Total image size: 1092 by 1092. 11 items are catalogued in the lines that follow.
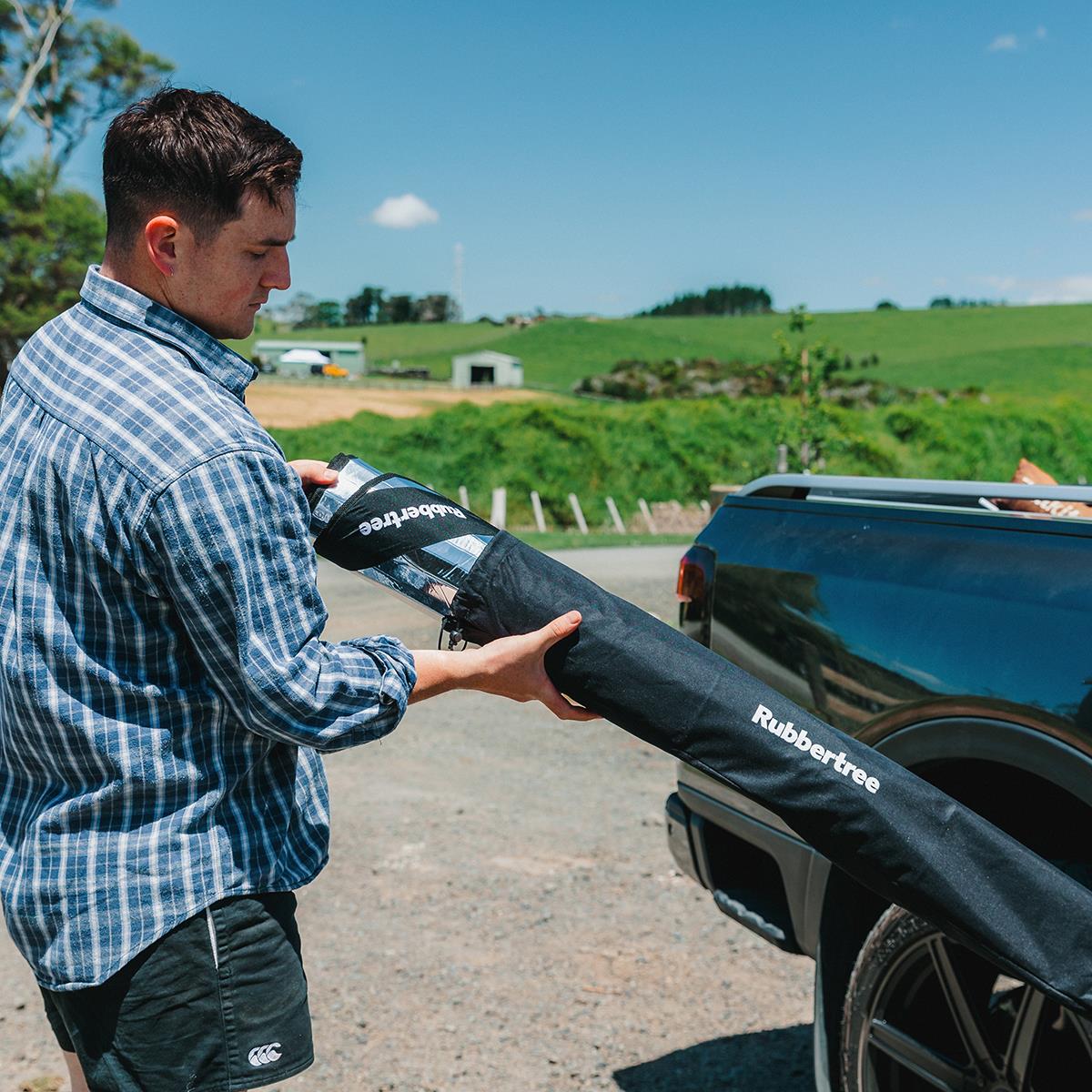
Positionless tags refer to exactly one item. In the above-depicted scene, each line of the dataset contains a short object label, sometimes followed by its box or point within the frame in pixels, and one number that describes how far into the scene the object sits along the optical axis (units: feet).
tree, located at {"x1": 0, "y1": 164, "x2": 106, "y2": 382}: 132.36
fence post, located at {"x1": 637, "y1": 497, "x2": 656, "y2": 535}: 98.84
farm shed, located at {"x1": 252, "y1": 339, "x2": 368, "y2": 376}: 215.92
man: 5.31
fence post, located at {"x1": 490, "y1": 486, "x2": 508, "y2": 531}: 79.82
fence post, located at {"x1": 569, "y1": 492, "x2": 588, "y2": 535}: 97.30
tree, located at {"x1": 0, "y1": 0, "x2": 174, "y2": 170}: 128.36
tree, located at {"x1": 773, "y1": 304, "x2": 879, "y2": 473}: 67.10
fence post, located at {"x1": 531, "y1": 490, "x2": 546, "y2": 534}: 95.25
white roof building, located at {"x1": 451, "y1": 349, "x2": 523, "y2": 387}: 227.40
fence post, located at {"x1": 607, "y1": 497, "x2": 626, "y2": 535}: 99.86
